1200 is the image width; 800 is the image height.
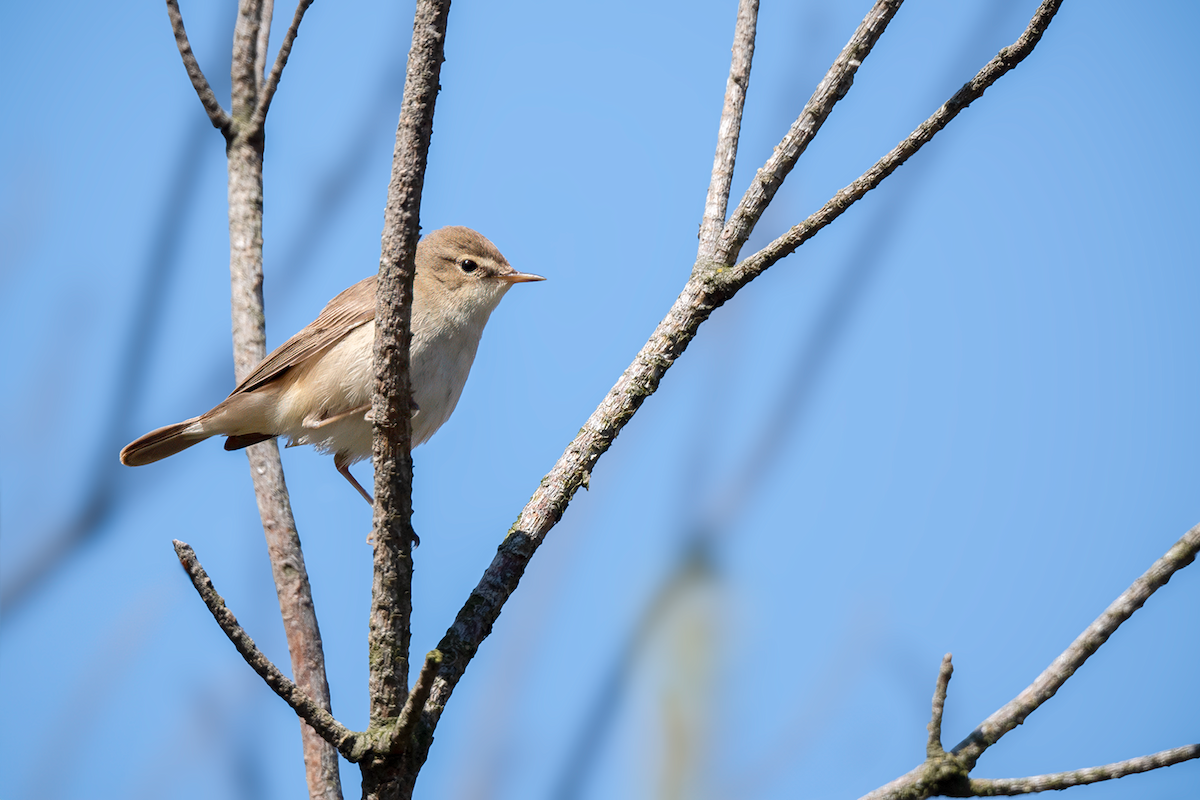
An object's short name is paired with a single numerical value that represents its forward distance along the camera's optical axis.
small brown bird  10.17
